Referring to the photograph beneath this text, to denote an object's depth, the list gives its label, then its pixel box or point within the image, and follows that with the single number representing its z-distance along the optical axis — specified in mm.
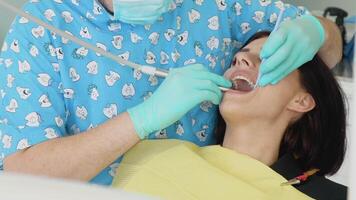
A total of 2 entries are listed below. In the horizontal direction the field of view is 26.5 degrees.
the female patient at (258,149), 1133
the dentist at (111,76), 1079
